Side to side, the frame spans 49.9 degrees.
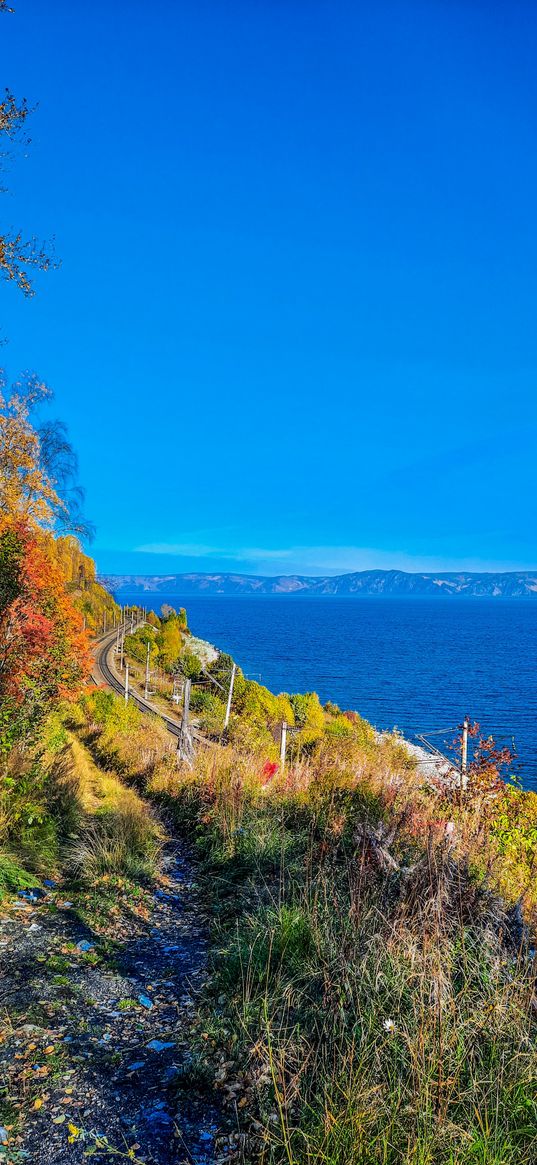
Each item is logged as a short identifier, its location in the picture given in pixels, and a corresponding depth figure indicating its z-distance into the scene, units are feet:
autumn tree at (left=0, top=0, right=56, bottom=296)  24.04
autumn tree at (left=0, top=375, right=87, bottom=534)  56.08
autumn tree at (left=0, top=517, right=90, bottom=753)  24.40
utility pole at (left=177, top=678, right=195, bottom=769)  44.26
